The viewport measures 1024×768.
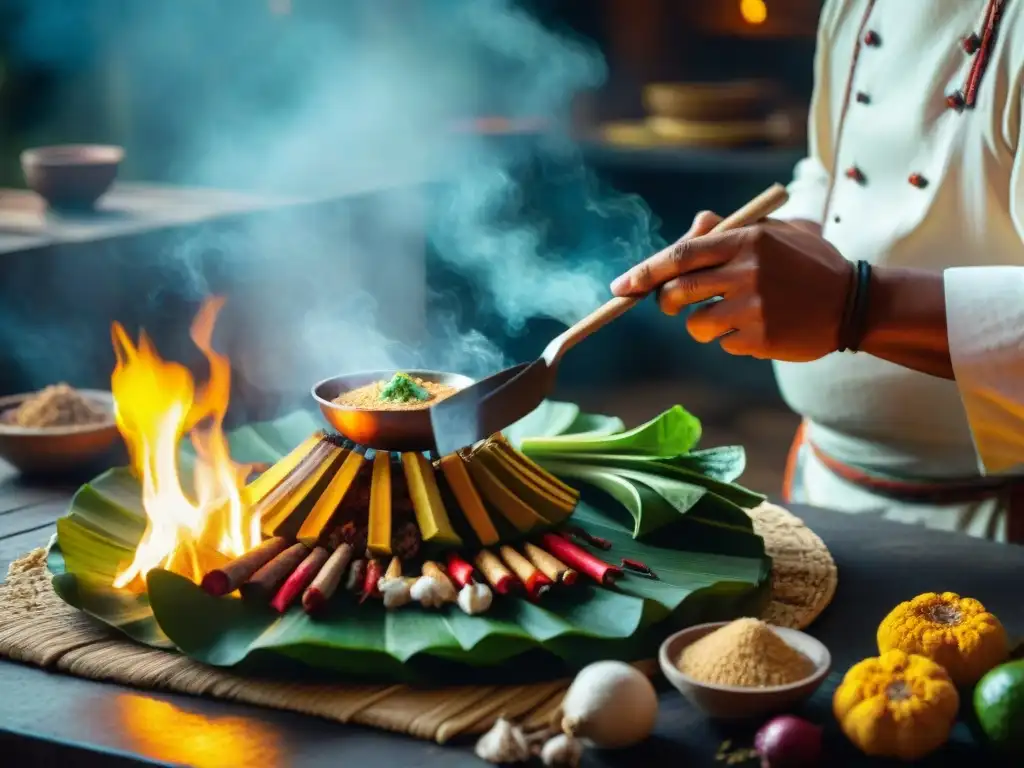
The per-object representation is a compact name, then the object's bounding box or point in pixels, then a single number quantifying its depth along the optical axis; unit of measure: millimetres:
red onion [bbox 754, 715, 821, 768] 1257
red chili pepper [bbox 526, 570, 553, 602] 1571
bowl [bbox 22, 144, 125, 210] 3533
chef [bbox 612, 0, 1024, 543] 1754
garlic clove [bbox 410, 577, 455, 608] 1563
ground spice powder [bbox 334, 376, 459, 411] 1790
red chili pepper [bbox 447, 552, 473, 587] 1607
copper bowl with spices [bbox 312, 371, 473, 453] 1747
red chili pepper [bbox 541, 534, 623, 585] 1628
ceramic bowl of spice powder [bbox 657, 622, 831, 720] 1311
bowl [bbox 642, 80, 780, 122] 4457
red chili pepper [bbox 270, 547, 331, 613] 1566
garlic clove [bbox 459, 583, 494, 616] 1533
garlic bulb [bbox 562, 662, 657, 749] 1296
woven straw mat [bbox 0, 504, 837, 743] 1380
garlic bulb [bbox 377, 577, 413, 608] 1564
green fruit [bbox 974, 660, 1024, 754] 1271
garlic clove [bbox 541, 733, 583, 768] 1278
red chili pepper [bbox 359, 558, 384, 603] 1587
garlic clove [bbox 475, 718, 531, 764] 1285
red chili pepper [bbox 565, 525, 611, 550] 1789
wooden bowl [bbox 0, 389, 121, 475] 2297
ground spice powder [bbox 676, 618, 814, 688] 1344
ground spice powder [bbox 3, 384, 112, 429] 2379
